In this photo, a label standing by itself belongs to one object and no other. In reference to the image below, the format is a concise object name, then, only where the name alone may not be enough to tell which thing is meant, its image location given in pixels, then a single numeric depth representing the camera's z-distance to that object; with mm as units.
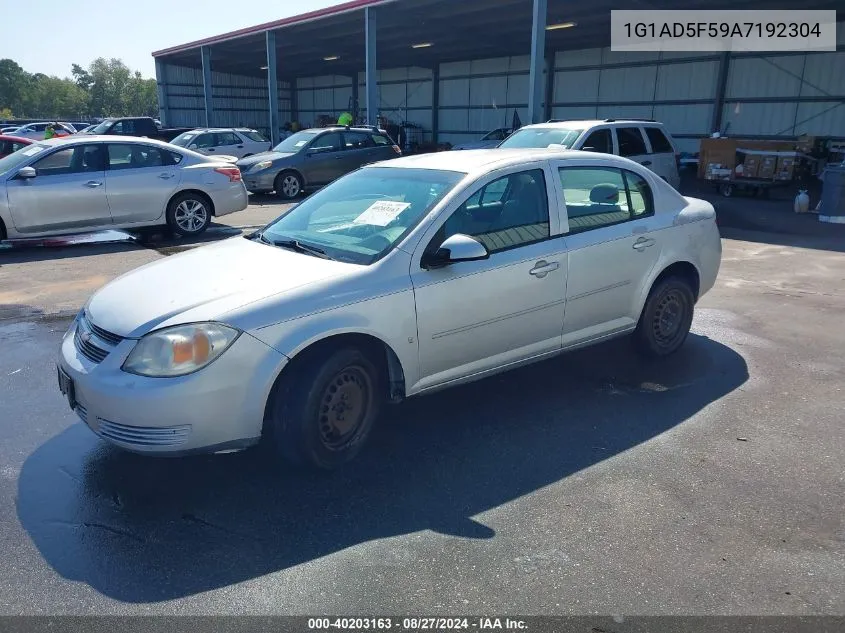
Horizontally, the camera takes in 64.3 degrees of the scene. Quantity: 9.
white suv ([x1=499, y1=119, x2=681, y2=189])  10945
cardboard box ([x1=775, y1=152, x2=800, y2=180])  16000
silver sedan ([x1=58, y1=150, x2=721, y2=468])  3188
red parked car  15984
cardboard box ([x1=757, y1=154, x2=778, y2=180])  16078
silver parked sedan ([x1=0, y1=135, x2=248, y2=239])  9078
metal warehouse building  20266
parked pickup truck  21666
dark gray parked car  15383
